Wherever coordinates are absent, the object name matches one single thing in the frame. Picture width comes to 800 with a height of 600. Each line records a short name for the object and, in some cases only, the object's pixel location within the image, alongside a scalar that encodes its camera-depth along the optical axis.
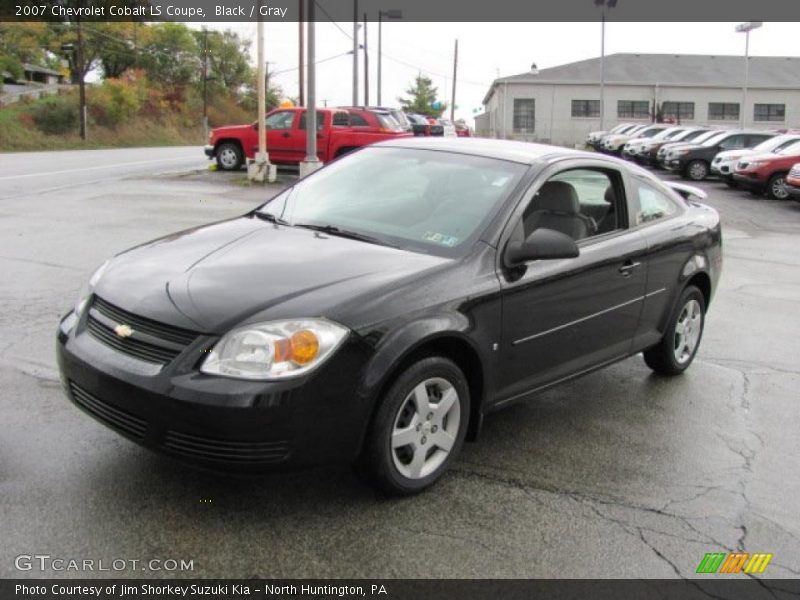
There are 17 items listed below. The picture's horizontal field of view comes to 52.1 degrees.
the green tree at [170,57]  81.88
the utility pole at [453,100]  73.19
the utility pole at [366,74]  46.56
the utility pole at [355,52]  30.83
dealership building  56.16
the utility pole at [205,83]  72.68
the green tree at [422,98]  90.94
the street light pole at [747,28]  41.51
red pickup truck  20.42
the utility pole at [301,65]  40.06
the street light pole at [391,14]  37.97
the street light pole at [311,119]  17.31
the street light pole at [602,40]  46.90
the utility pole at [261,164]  18.78
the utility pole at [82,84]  46.60
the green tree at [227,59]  90.19
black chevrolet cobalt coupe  3.19
